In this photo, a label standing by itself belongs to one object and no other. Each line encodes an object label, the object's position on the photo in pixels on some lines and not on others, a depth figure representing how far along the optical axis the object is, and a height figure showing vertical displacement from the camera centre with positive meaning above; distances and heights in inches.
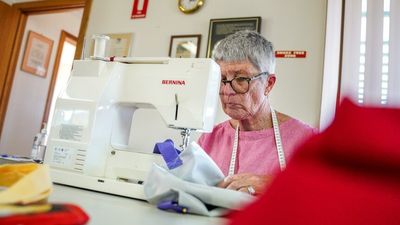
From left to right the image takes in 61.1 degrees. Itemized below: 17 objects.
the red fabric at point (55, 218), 13.7 -3.7
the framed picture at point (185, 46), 94.7 +28.3
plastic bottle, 88.0 -4.6
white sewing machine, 39.7 +4.2
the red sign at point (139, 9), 105.4 +40.9
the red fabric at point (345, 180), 9.8 -0.5
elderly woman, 53.0 +7.0
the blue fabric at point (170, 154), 29.6 -0.9
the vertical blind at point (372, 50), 69.6 +25.3
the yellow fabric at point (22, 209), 14.4 -3.5
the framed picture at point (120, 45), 104.1 +28.8
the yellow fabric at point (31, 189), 15.2 -2.8
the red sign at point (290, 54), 83.6 +26.0
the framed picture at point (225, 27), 89.8 +33.6
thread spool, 45.4 +12.2
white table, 19.7 -4.7
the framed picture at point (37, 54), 141.5 +32.0
